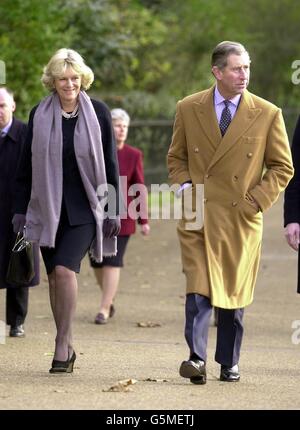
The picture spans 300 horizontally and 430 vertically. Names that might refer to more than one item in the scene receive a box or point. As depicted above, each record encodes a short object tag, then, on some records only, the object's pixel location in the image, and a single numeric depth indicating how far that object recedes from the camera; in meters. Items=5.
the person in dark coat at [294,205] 16.70
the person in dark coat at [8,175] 20.08
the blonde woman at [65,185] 16.02
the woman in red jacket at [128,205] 23.28
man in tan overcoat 15.66
